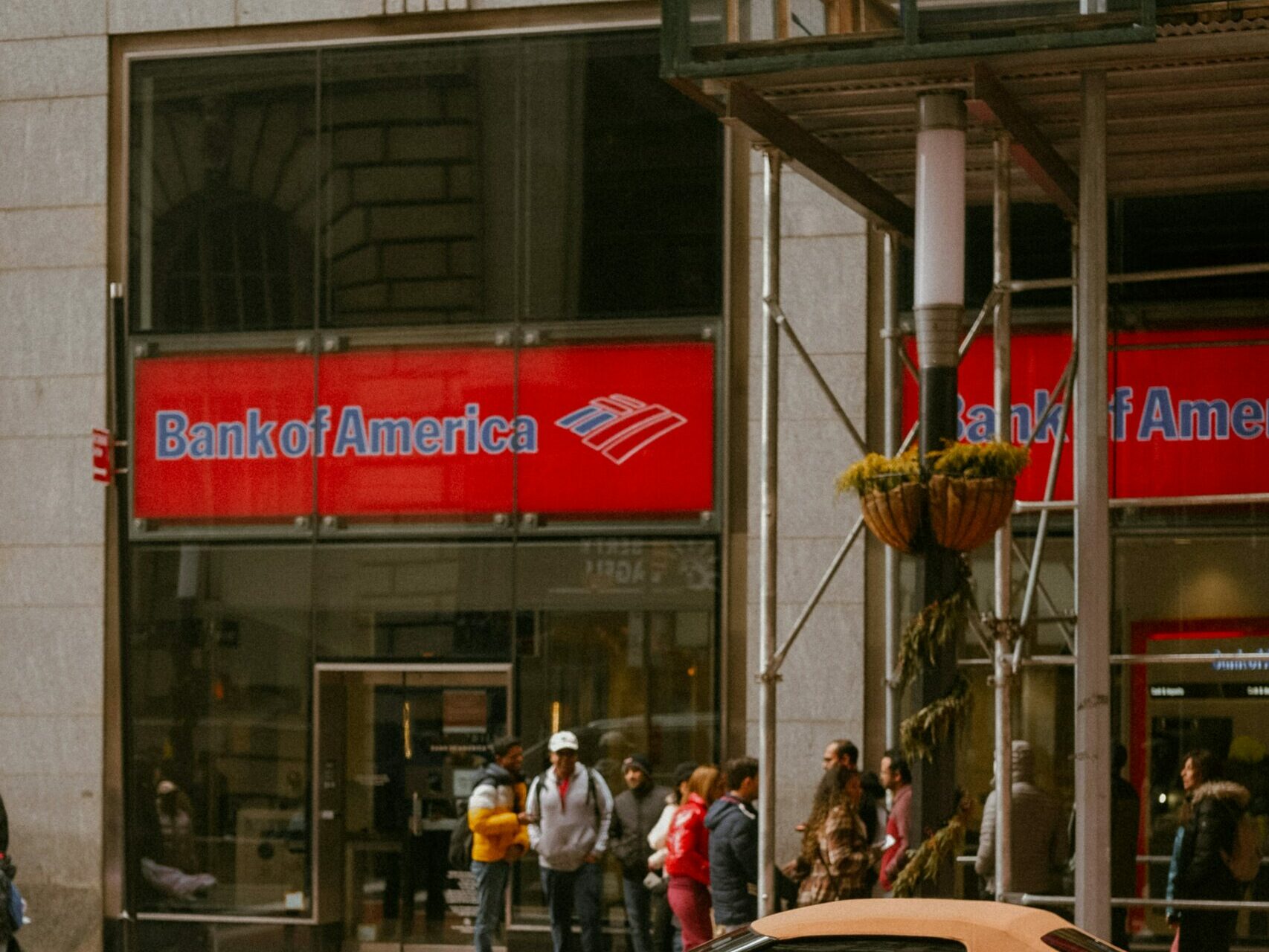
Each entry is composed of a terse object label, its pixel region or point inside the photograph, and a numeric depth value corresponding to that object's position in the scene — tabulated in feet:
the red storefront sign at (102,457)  54.70
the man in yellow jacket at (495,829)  48.47
